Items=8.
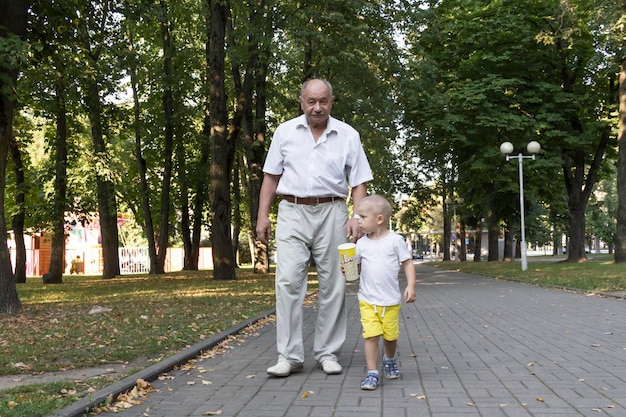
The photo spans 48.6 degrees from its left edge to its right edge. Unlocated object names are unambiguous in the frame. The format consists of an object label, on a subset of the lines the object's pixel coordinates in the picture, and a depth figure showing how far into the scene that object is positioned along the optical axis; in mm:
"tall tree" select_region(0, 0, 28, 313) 11203
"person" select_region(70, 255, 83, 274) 46781
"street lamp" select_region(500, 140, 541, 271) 23828
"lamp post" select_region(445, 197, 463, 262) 38100
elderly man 5680
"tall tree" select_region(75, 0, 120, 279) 13797
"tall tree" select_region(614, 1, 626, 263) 24484
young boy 5176
